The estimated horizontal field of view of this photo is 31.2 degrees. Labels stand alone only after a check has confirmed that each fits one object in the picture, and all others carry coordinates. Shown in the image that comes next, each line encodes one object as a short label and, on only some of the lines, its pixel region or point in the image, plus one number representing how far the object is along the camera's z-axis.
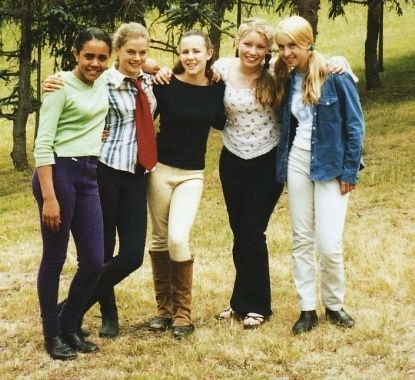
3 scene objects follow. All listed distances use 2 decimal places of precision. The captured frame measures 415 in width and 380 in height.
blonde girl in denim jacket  5.11
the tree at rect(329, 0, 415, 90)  21.88
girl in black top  5.25
